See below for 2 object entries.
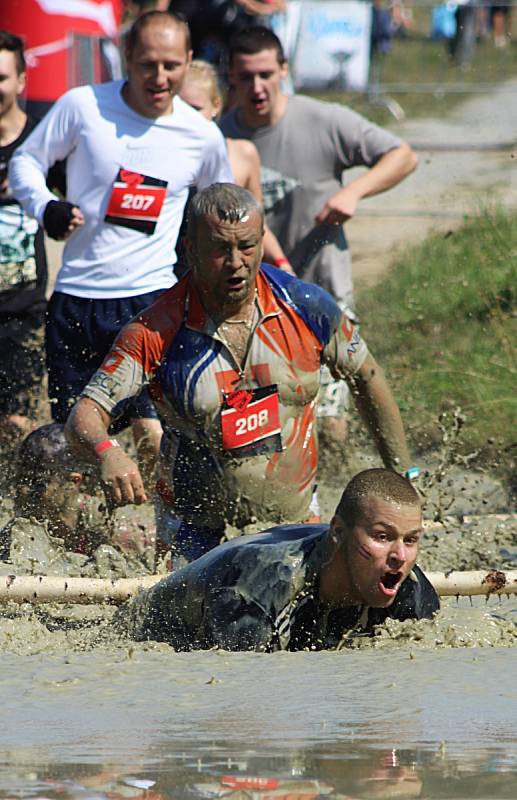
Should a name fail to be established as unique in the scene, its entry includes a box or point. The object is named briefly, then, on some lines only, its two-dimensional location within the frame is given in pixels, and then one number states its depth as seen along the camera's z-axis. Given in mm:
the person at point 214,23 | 25828
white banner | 34812
